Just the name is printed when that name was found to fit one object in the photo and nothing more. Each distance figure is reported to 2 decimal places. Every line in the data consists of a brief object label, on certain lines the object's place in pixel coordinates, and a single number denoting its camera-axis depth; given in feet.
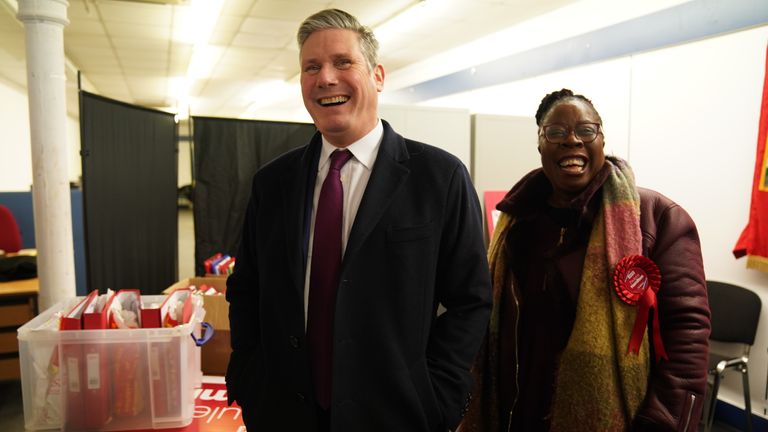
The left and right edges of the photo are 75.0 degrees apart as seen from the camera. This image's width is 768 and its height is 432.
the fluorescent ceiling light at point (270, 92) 30.66
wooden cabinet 10.30
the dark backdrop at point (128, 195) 7.74
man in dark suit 3.46
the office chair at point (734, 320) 8.69
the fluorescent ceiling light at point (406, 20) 15.55
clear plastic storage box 4.78
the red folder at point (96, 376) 4.82
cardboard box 6.34
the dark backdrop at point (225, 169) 10.86
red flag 9.04
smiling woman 3.99
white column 7.37
